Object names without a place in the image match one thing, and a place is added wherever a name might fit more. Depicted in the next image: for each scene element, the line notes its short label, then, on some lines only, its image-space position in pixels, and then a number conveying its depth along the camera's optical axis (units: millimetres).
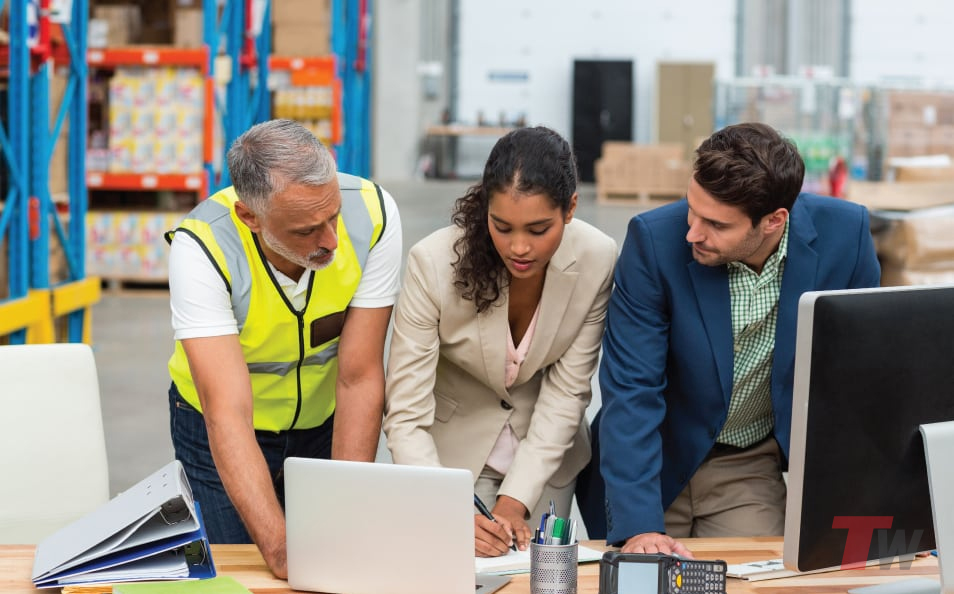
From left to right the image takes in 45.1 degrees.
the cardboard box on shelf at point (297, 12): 9828
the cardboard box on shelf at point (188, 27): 8141
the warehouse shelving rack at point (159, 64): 7707
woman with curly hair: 2342
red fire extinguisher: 9953
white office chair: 2398
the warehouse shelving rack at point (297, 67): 7941
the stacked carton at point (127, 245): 8102
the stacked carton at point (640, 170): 14602
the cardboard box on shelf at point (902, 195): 6656
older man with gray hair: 2070
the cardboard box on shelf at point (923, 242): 5086
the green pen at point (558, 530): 1761
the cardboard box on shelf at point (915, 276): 5129
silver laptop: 1692
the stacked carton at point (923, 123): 11234
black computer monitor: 1560
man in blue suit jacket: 2227
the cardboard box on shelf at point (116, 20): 8117
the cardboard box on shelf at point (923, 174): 8203
